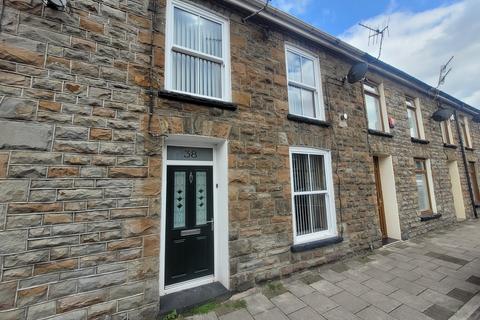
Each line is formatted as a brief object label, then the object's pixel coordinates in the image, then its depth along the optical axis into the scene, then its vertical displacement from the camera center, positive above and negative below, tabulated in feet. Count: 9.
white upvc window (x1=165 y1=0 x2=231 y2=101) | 12.28 +7.86
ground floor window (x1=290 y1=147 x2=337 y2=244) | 15.55 -0.75
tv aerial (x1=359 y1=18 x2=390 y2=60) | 18.60 +12.62
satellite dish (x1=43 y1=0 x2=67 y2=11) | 9.03 +7.73
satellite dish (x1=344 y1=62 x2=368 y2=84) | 18.84 +9.48
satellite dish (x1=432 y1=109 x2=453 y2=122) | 28.27 +8.48
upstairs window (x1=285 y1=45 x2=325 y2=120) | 16.84 +7.83
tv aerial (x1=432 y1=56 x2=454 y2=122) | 28.25 +8.74
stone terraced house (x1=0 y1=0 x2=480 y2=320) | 8.34 +1.81
